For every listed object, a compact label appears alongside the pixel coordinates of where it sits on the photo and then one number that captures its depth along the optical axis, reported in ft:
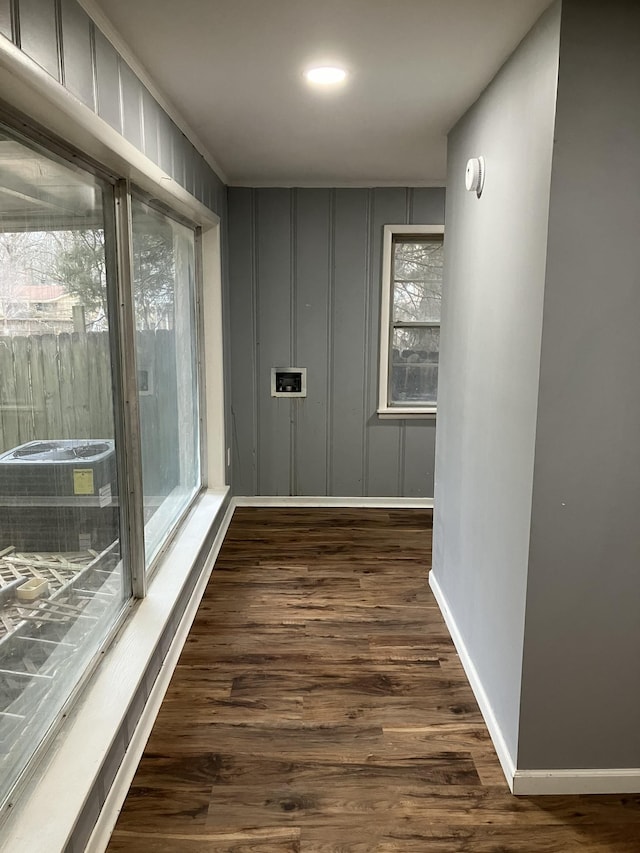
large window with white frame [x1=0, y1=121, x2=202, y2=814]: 5.08
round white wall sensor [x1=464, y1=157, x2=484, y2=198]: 7.64
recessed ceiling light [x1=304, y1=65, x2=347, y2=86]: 7.30
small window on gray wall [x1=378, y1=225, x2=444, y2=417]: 14.65
